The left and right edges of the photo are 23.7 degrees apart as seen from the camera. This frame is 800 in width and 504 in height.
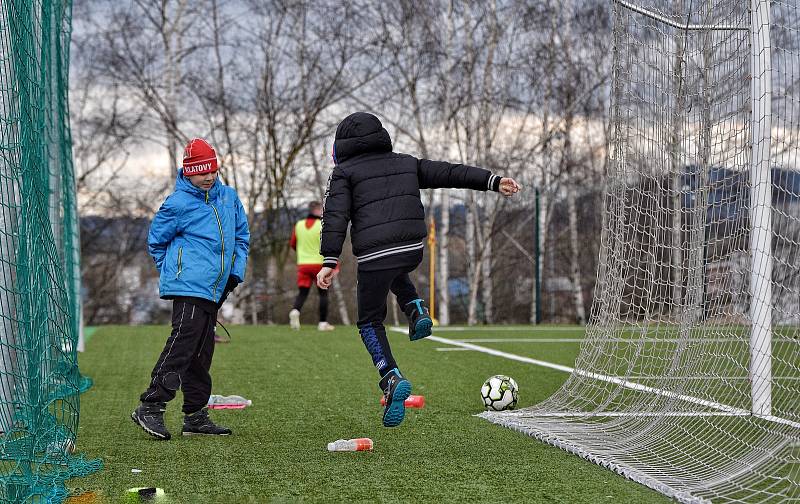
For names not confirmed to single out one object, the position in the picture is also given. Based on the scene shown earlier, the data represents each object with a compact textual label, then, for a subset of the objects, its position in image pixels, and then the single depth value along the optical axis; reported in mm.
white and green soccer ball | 11953
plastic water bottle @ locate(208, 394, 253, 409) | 12516
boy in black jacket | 10014
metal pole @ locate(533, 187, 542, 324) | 34195
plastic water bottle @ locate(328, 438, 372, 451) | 9423
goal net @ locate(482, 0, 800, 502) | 10021
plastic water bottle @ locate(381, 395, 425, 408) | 12409
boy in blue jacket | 10342
